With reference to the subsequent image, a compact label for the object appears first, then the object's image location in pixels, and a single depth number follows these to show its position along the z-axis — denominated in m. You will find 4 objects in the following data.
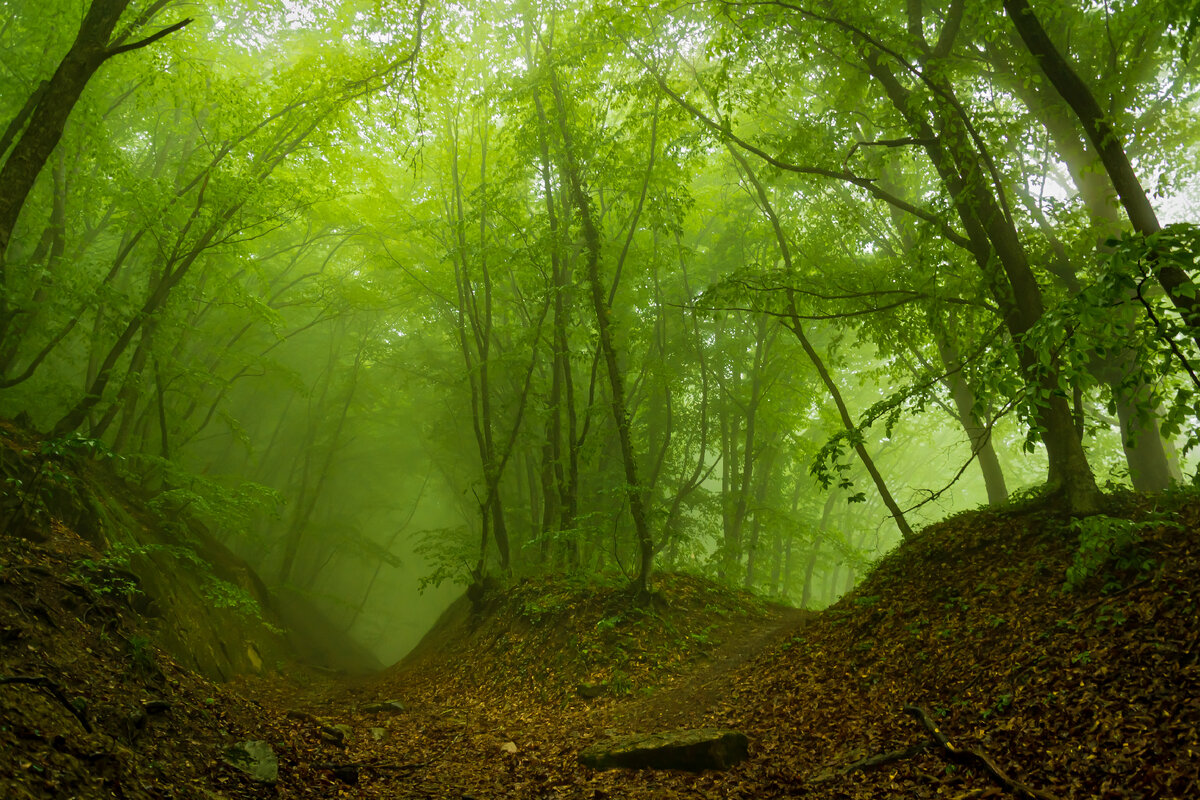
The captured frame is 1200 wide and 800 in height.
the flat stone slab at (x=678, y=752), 5.37
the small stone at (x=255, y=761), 4.20
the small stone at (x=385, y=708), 8.58
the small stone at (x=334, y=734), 6.07
